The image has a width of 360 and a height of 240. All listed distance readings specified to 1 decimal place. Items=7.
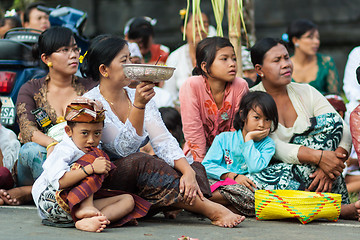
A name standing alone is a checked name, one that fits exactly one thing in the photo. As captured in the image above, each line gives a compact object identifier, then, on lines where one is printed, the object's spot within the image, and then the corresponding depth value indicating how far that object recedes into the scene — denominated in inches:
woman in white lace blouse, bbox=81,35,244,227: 306.7
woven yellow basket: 315.0
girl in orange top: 389.7
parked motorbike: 430.3
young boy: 282.7
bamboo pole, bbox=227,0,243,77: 439.8
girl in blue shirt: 345.1
